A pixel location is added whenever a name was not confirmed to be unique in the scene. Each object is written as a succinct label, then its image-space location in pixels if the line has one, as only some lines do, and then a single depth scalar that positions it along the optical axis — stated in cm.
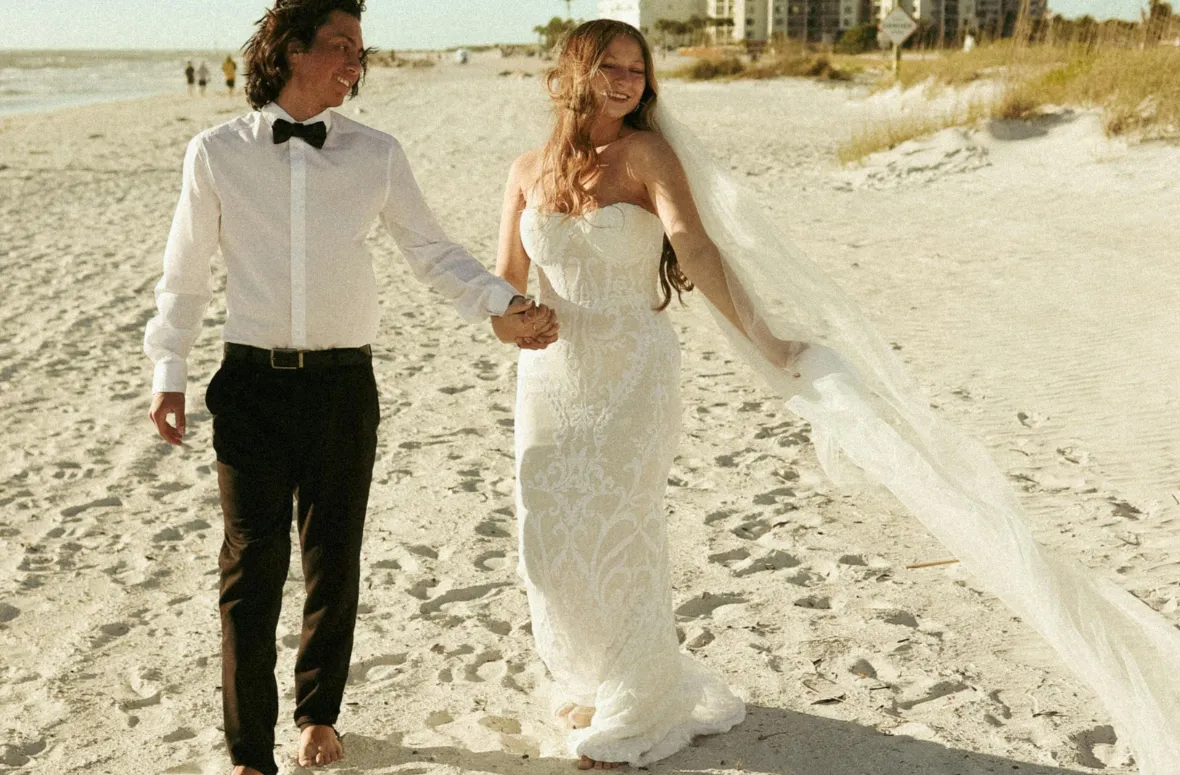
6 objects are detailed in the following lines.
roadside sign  3208
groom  315
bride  336
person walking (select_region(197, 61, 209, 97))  4938
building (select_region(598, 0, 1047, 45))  10938
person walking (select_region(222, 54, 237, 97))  4544
